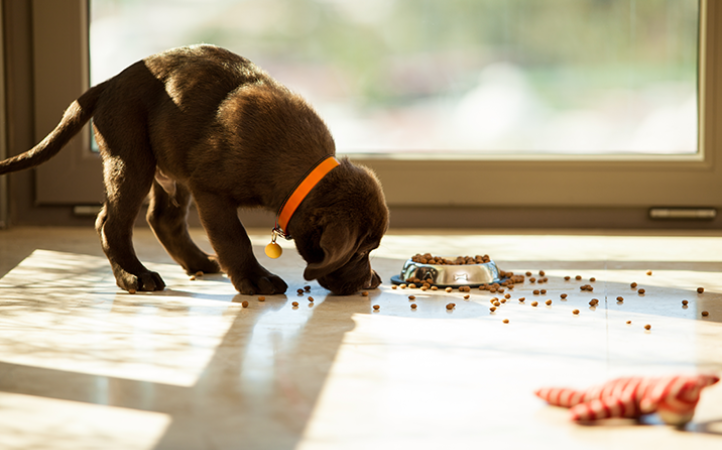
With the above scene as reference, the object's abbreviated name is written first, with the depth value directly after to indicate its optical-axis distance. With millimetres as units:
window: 4512
